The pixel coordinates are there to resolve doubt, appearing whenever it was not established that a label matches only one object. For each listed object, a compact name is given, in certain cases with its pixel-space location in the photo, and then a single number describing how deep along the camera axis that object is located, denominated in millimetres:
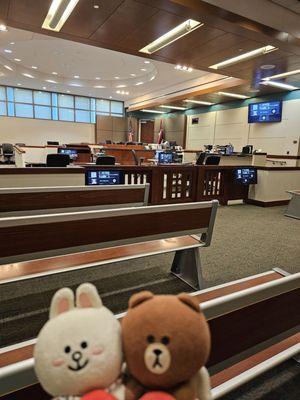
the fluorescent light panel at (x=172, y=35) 4686
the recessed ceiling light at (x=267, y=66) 6516
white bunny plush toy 497
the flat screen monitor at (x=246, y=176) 5340
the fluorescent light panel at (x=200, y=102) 11680
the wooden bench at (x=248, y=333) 905
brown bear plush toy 514
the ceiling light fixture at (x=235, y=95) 9952
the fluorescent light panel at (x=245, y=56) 5628
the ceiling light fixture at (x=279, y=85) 8297
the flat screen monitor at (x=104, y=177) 3873
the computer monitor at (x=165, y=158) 7789
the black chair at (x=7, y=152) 10664
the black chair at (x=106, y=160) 5418
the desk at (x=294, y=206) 4633
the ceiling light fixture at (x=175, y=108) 13742
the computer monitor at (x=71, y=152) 7943
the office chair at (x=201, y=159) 7184
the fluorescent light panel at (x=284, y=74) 7034
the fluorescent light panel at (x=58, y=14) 4129
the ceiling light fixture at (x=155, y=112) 15583
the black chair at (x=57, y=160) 5195
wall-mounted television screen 9469
